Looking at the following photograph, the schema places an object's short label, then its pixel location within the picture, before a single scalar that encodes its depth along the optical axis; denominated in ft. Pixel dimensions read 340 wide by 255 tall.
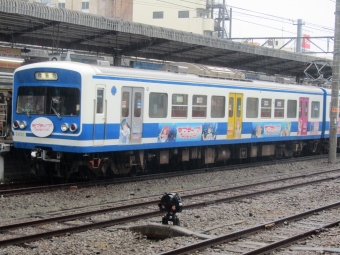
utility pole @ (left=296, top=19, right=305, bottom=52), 181.76
